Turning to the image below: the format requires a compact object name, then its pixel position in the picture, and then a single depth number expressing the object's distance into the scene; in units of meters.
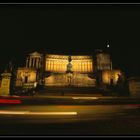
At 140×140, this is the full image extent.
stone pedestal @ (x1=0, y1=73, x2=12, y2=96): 23.70
